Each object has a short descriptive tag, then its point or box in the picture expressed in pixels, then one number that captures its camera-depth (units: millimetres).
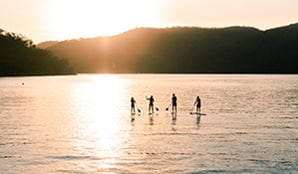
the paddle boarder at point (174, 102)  51106
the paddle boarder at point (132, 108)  51125
